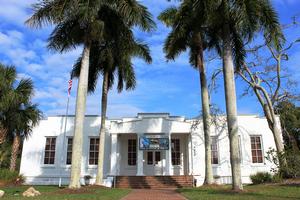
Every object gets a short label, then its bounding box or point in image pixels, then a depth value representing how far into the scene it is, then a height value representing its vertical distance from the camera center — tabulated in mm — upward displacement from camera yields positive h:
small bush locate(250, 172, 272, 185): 18484 -626
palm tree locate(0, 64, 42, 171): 18900 +3904
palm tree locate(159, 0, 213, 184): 15391 +7636
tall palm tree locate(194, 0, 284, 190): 12750 +6446
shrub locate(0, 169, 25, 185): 19031 -658
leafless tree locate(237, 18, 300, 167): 19775 +5451
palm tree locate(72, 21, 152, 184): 17359 +6724
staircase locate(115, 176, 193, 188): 19859 -969
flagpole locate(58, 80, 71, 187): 22778 +1798
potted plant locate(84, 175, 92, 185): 22011 -870
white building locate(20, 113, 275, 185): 22000 +1459
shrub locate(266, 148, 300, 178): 15289 +315
